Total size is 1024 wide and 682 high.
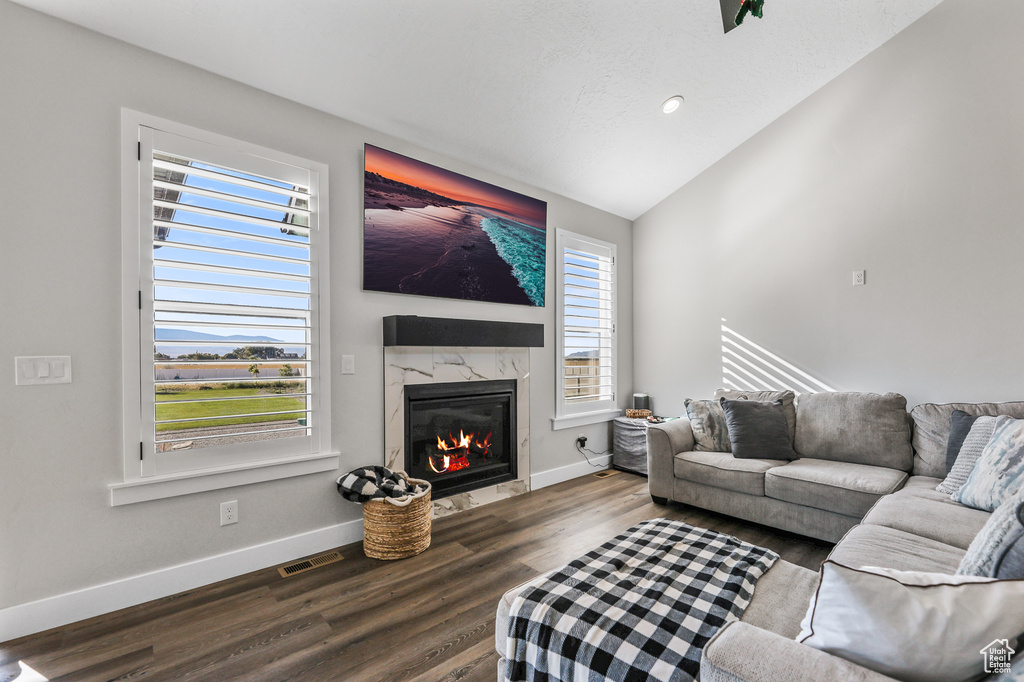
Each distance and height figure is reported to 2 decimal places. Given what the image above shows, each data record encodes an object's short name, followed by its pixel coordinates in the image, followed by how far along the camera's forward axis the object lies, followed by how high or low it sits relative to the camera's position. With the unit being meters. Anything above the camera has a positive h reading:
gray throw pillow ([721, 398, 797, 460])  3.22 -0.63
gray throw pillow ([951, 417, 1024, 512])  2.04 -0.60
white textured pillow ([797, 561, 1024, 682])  0.80 -0.49
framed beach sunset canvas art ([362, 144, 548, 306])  3.01 +0.77
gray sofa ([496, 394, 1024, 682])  0.91 -0.79
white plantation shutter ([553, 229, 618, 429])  4.20 +0.11
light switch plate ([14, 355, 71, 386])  1.97 -0.10
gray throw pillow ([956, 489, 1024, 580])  0.99 -0.47
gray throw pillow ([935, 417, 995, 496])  2.37 -0.59
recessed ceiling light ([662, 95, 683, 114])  3.32 +1.68
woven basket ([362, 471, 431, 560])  2.65 -1.05
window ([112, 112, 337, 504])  2.23 +0.17
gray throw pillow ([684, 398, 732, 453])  3.48 -0.65
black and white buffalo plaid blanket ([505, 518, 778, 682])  1.18 -0.76
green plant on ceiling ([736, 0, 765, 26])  1.84 +1.31
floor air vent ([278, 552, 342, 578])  2.53 -1.21
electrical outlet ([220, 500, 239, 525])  2.44 -0.87
